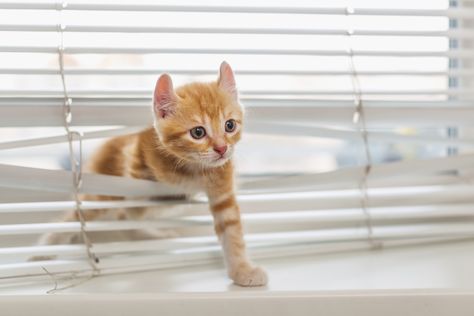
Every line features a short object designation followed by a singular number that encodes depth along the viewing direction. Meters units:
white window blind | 0.98
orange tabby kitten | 0.93
